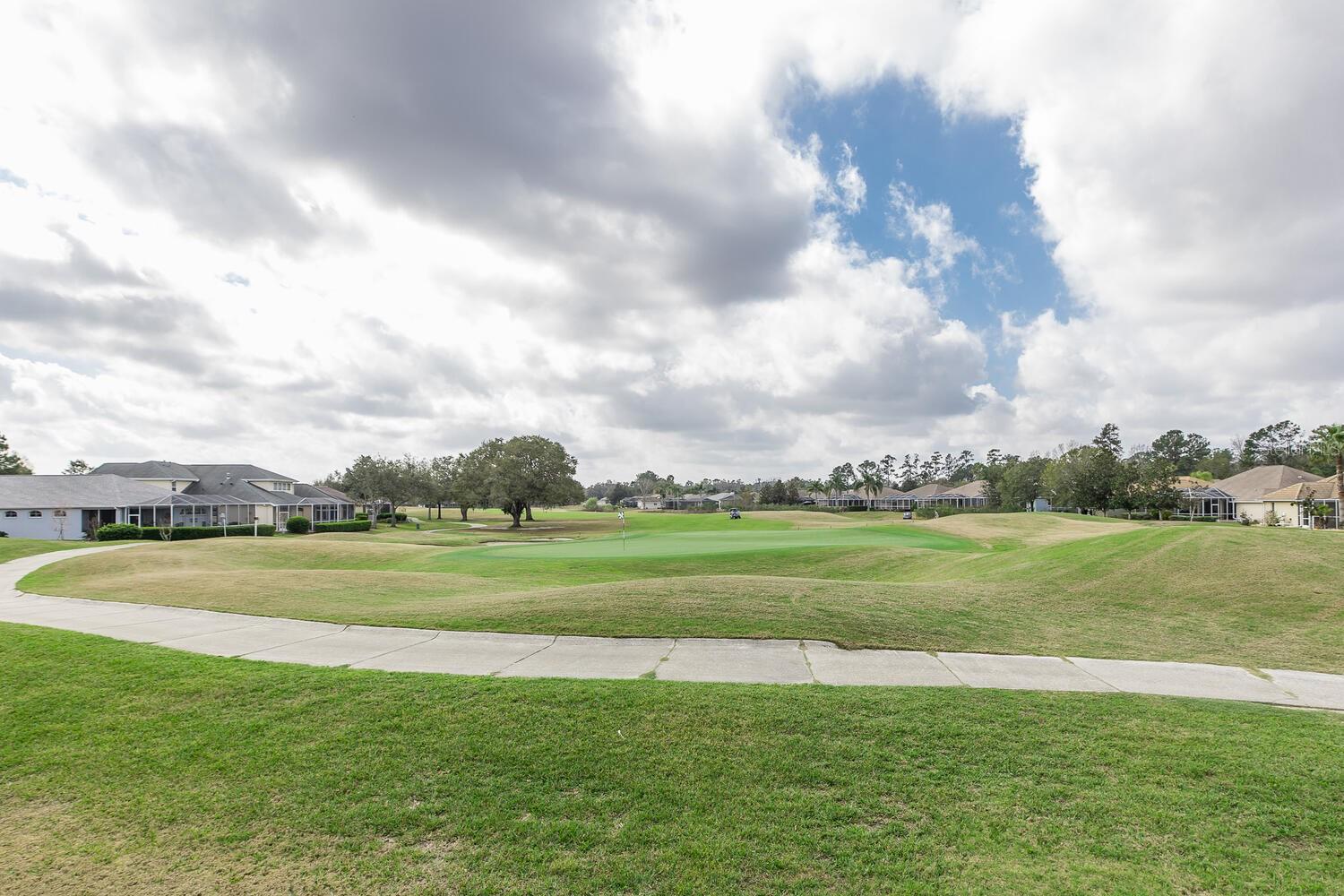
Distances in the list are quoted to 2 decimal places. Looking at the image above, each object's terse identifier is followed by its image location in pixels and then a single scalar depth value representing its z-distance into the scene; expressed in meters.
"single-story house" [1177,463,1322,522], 53.78
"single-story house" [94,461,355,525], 63.12
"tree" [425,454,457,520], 77.31
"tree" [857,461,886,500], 127.38
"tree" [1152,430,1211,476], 116.44
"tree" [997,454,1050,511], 80.22
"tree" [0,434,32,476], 77.81
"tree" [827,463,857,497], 128.25
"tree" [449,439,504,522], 72.25
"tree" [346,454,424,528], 70.50
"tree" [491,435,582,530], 69.88
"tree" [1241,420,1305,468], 99.38
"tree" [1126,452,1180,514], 57.66
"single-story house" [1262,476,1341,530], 41.84
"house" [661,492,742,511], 134.50
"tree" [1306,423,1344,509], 41.69
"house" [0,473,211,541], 43.97
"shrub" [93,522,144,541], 40.75
